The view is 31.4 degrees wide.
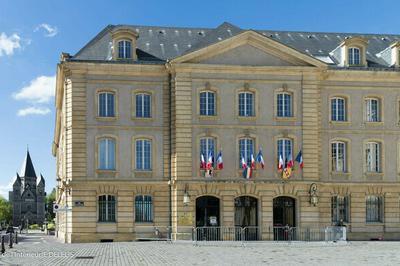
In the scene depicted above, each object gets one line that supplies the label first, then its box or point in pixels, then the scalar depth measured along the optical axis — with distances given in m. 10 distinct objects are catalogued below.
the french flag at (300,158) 43.88
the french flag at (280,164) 43.91
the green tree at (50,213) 156.50
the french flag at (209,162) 42.94
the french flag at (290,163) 43.84
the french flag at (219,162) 43.06
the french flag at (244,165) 43.53
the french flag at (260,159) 43.50
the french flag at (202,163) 43.09
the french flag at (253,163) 43.41
